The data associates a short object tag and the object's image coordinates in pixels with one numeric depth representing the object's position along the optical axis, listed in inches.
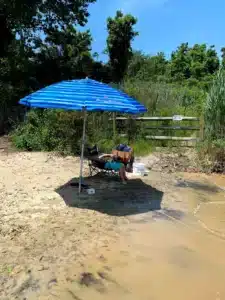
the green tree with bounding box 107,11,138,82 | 572.0
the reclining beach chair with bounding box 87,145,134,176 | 199.9
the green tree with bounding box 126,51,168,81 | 805.0
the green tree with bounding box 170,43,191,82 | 947.7
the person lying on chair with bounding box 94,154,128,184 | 194.8
